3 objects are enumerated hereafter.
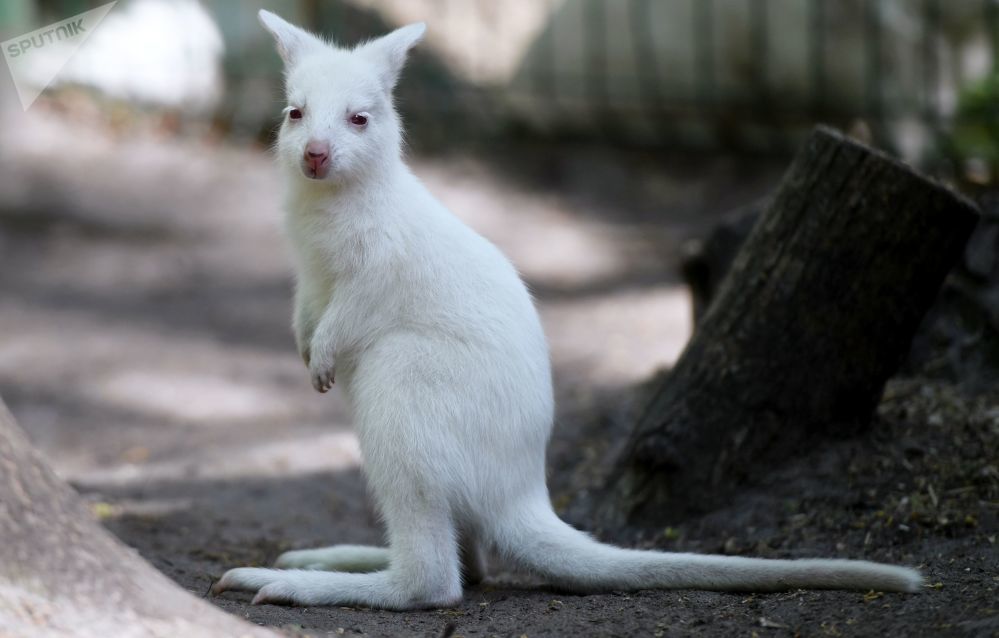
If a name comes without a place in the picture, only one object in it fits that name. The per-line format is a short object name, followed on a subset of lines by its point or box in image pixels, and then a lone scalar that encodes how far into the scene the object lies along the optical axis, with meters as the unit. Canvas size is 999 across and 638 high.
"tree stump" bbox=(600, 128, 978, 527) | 8.91
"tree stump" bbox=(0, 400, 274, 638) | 5.50
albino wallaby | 7.45
